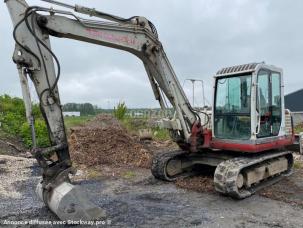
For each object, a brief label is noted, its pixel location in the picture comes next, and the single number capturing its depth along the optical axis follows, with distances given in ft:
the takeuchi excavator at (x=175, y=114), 10.99
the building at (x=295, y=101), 59.67
